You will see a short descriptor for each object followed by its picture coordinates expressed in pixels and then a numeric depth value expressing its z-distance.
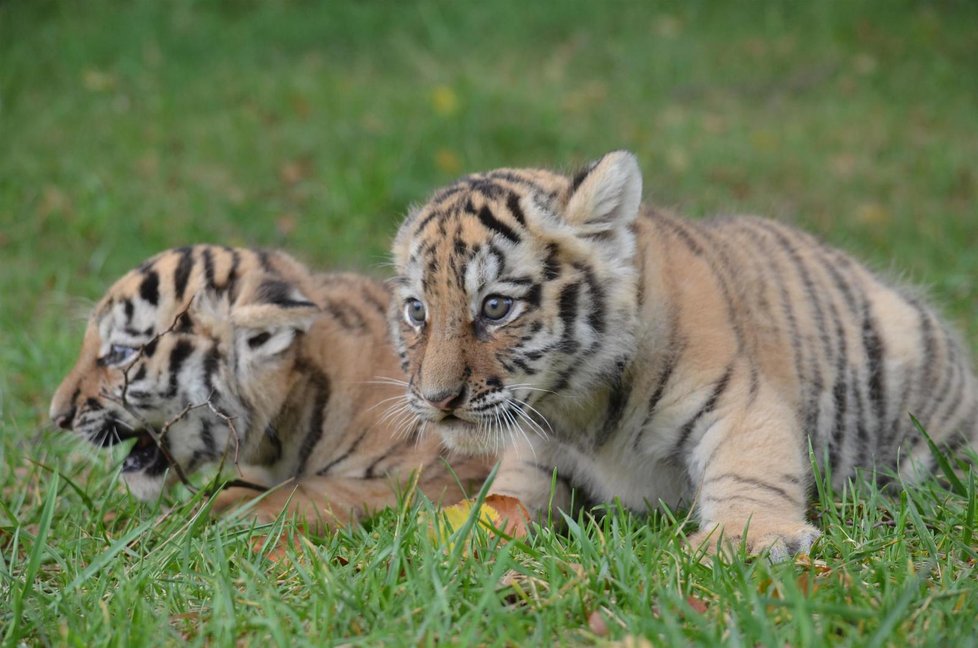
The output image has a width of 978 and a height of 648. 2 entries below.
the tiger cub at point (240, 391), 7.71
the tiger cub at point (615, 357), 6.37
